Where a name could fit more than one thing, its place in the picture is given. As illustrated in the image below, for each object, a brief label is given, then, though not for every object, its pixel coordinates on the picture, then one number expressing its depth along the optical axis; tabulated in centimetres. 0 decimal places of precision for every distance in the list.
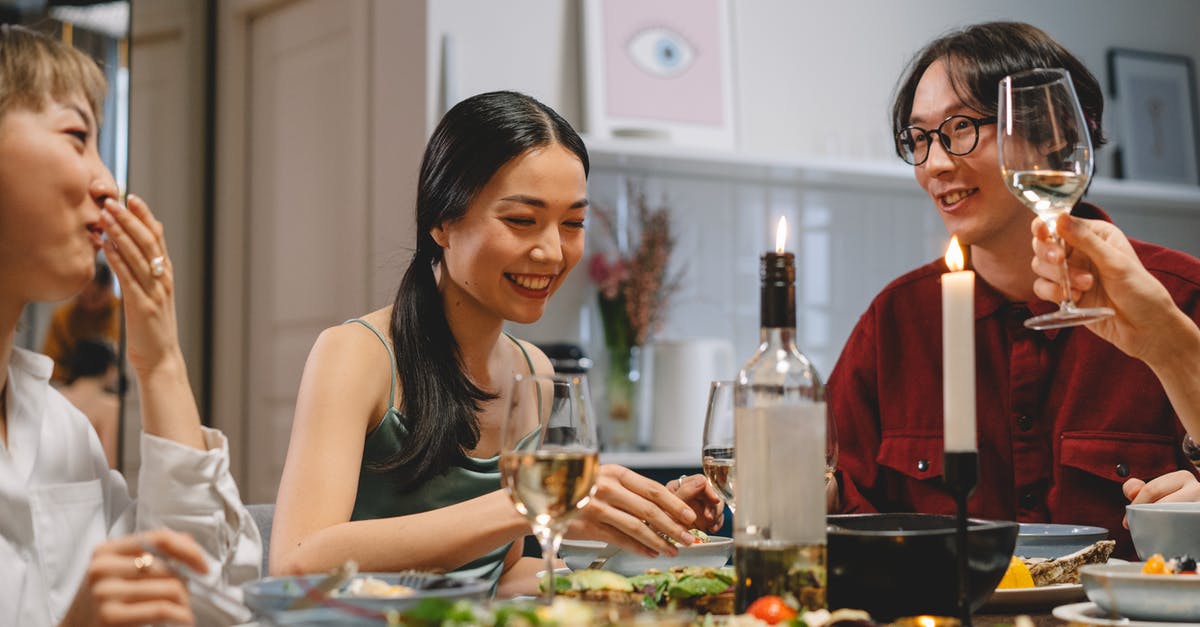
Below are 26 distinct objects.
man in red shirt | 188
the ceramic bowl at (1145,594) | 94
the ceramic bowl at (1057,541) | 134
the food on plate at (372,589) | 89
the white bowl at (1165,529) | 118
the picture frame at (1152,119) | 452
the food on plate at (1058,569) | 121
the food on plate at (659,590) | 102
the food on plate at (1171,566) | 102
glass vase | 353
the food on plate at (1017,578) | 116
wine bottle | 93
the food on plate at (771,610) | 87
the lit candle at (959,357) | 88
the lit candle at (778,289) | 90
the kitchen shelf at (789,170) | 346
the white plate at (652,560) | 128
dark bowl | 95
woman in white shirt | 108
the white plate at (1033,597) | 112
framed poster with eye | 356
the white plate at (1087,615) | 94
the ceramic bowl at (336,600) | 83
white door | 373
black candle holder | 89
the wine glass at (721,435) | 124
